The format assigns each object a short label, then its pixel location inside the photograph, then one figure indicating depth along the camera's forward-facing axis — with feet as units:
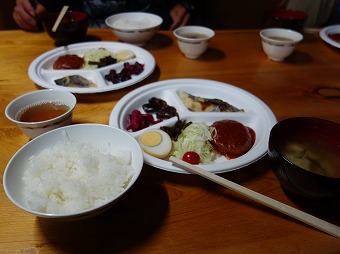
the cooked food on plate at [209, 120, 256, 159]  1.22
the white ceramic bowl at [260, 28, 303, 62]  1.96
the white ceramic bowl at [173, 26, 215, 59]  1.98
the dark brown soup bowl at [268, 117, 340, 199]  0.87
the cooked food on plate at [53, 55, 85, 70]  1.86
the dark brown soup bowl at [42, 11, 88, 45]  2.08
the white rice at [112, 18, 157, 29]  2.33
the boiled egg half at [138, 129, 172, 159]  1.17
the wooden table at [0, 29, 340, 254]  0.87
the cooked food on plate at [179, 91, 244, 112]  1.52
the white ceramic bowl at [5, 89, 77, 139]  1.15
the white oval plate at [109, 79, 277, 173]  1.07
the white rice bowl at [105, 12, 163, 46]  2.12
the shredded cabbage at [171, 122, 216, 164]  1.22
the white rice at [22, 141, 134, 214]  0.82
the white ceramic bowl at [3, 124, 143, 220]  0.79
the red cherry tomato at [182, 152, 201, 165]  1.16
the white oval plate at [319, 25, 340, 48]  2.24
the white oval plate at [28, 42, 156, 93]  1.60
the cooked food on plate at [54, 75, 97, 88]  1.66
